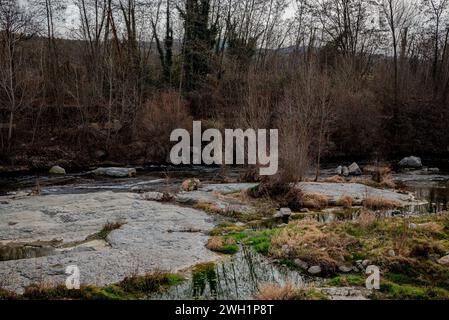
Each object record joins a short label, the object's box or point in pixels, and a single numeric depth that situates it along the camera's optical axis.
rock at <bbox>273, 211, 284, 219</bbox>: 15.29
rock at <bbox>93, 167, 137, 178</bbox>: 25.22
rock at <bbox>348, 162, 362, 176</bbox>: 26.47
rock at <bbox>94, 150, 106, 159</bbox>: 30.66
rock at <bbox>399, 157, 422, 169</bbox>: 29.61
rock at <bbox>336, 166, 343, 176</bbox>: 26.22
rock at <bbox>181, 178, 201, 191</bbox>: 19.91
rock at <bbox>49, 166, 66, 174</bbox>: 26.22
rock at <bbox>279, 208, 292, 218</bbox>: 15.52
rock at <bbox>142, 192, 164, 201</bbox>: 17.62
